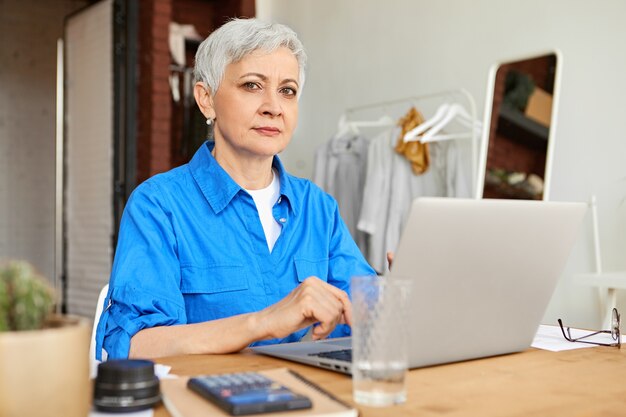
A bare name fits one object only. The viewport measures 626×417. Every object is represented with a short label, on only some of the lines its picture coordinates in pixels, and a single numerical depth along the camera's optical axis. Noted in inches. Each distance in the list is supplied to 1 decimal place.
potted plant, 23.4
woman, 49.1
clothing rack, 132.9
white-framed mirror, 122.0
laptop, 37.8
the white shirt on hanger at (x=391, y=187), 144.2
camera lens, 30.5
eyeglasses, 53.2
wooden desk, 33.4
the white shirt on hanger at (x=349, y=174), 159.9
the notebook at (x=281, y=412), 30.0
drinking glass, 33.0
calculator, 29.8
